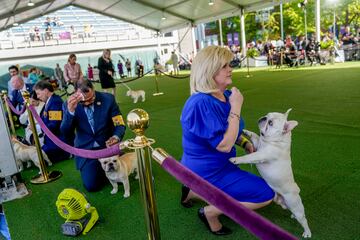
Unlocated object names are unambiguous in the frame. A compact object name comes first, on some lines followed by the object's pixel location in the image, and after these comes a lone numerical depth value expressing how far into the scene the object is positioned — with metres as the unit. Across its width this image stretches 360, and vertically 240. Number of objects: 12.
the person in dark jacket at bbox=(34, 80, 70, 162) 4.17
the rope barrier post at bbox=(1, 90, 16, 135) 6.19
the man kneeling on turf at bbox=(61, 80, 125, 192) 3.39
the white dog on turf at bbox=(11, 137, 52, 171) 4.25
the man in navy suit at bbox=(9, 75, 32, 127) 6.77
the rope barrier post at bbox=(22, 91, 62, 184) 3.83
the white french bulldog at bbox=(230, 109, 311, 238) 2.04
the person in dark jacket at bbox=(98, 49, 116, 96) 8.84
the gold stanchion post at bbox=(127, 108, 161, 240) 1.43
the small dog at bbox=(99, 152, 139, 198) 3.08
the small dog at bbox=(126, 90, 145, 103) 9.82
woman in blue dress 2.03
